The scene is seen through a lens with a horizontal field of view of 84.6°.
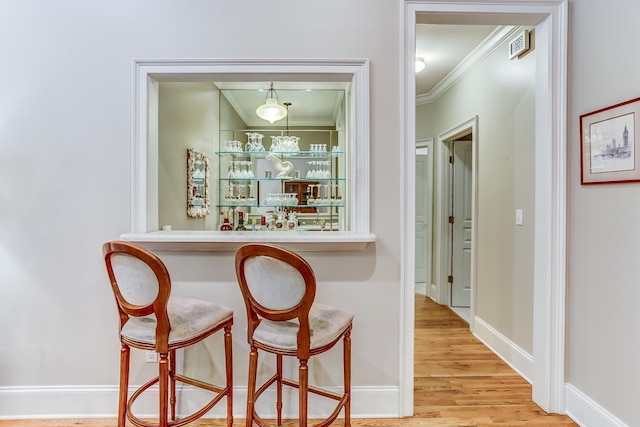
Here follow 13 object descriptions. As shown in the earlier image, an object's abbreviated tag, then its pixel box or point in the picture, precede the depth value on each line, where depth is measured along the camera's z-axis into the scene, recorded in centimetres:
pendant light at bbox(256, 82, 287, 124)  400
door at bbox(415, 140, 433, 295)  485
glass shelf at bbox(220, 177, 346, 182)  293
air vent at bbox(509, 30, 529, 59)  254
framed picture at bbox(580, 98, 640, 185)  169
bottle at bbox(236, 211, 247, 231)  264
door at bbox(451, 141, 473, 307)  440
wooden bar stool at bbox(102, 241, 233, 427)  148
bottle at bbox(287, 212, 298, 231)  273
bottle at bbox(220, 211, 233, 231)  253
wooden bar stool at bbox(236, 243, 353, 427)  143
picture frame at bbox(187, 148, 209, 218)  331
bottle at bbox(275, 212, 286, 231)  293
